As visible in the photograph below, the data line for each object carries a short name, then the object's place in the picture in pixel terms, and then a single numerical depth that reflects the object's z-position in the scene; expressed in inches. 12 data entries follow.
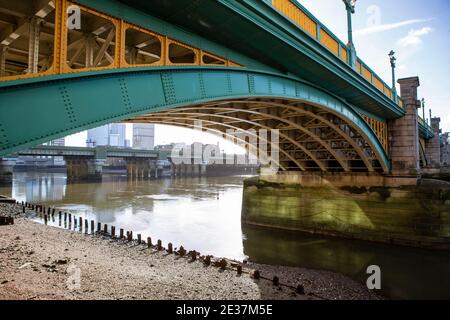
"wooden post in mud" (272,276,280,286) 393.4
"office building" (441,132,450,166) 2065.0
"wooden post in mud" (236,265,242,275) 431.2
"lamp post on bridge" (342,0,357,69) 486.9
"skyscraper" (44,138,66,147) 5251.0
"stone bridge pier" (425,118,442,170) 1674.5
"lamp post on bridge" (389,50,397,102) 775.7
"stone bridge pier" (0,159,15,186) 1809.4
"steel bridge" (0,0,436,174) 167.5
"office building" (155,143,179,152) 4076.8
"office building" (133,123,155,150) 6205.7
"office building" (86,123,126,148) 7426.2
